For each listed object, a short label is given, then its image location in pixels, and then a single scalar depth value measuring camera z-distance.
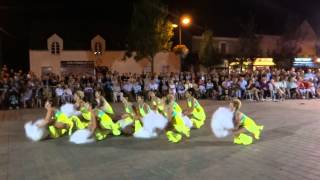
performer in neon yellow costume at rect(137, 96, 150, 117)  8.38
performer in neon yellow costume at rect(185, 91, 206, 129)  9.21
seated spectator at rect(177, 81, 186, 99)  16.39
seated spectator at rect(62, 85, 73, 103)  14.44
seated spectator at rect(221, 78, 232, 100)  16.31
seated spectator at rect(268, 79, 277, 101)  15.97
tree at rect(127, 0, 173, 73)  22.26
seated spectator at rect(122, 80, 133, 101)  15.89
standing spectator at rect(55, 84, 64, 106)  14.49
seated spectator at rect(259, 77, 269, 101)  16.06
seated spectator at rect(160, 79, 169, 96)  15.99
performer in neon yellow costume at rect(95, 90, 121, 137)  8.29
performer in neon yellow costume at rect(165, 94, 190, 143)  7.84
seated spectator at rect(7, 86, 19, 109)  14.18
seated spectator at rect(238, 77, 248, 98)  16.22
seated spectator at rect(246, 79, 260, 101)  15.86
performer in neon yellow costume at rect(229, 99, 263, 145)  7.36
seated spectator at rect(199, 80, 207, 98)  16.95
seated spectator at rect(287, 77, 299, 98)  16.47
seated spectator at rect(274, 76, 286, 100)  16.08
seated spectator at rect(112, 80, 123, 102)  15.71
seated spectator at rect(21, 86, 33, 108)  14.41
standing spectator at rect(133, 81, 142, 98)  15.90
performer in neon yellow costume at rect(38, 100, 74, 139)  8.29
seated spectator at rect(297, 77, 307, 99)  16.61
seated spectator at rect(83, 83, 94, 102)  14.88
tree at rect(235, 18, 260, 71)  27.49
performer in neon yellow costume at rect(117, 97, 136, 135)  8.49
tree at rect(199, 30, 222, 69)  28.15
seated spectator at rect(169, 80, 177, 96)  15.87
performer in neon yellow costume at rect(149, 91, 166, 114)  8.48
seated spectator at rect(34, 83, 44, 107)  14.61
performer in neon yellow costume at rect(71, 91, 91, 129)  8.42
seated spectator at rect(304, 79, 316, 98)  16.75
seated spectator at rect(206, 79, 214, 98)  16.98
